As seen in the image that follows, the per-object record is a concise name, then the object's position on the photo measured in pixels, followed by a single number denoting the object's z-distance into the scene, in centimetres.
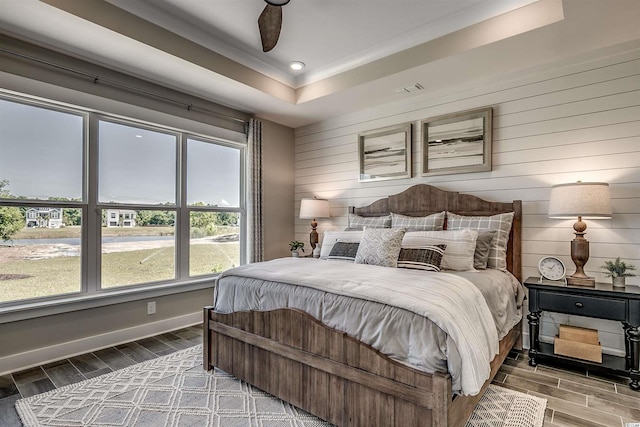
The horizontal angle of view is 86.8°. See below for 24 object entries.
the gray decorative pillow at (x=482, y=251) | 291
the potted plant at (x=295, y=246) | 454
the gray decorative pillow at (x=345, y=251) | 315
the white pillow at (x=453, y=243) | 276
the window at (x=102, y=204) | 285
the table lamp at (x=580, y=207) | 252
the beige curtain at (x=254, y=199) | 439
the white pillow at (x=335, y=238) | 336
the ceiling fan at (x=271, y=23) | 218
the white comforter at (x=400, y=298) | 154
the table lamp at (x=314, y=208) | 438
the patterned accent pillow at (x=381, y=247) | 278
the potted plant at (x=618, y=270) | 252
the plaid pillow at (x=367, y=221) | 377
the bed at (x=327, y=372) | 157
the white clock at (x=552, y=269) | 285
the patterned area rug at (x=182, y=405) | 200
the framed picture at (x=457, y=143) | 339
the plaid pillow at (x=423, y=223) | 339
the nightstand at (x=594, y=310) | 236
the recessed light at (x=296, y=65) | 365
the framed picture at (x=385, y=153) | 395
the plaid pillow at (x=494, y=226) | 300
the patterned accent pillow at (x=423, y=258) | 266
